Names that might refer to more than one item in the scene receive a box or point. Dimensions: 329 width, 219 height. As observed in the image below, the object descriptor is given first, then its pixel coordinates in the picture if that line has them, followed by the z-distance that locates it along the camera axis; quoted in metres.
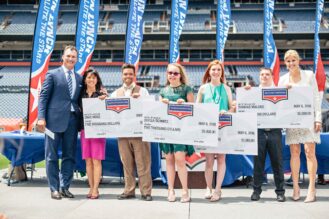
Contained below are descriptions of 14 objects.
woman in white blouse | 4.56
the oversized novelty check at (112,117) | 4.74
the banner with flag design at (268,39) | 10.55
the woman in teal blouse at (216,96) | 4.59
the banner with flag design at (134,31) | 9.91
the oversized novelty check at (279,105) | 4.62
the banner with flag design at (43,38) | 8.59
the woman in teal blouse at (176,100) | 4.47
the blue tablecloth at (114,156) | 5.75
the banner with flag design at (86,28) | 9.34
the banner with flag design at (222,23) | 10.55
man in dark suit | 4.72
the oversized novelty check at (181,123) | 4.51
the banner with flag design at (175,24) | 10.72
